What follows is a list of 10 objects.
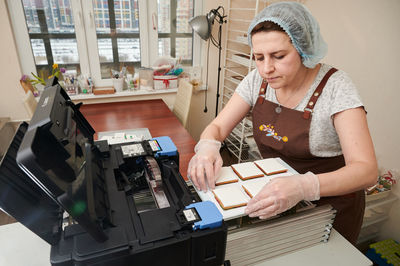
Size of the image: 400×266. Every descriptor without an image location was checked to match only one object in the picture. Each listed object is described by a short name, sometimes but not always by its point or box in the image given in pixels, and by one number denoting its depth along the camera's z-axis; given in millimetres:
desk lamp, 2355
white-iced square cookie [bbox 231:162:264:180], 805
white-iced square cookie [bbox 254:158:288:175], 836
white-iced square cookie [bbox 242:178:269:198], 728
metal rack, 2578
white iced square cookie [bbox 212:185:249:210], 674
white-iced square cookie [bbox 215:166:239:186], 787
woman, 789
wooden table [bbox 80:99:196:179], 1807
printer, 449
